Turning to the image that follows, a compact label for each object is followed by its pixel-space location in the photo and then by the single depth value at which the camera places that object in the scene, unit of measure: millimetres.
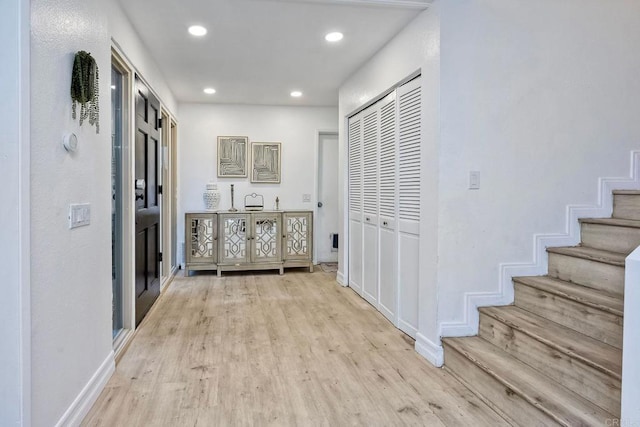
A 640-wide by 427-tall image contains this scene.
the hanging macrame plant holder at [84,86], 1835
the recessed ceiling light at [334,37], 3230
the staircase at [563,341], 1728
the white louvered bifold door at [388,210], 3270
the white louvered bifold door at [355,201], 4180
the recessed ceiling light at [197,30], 3086
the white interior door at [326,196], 6070
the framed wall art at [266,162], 5770
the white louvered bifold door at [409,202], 2889
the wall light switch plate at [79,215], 1838
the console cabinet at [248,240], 5117
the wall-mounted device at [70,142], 1741
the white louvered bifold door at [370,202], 3707
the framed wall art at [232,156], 5680
